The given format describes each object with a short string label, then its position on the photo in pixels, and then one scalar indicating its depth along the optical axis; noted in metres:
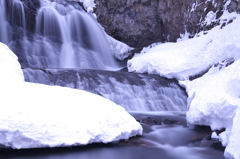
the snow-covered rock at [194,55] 9.96
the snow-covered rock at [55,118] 3.69
